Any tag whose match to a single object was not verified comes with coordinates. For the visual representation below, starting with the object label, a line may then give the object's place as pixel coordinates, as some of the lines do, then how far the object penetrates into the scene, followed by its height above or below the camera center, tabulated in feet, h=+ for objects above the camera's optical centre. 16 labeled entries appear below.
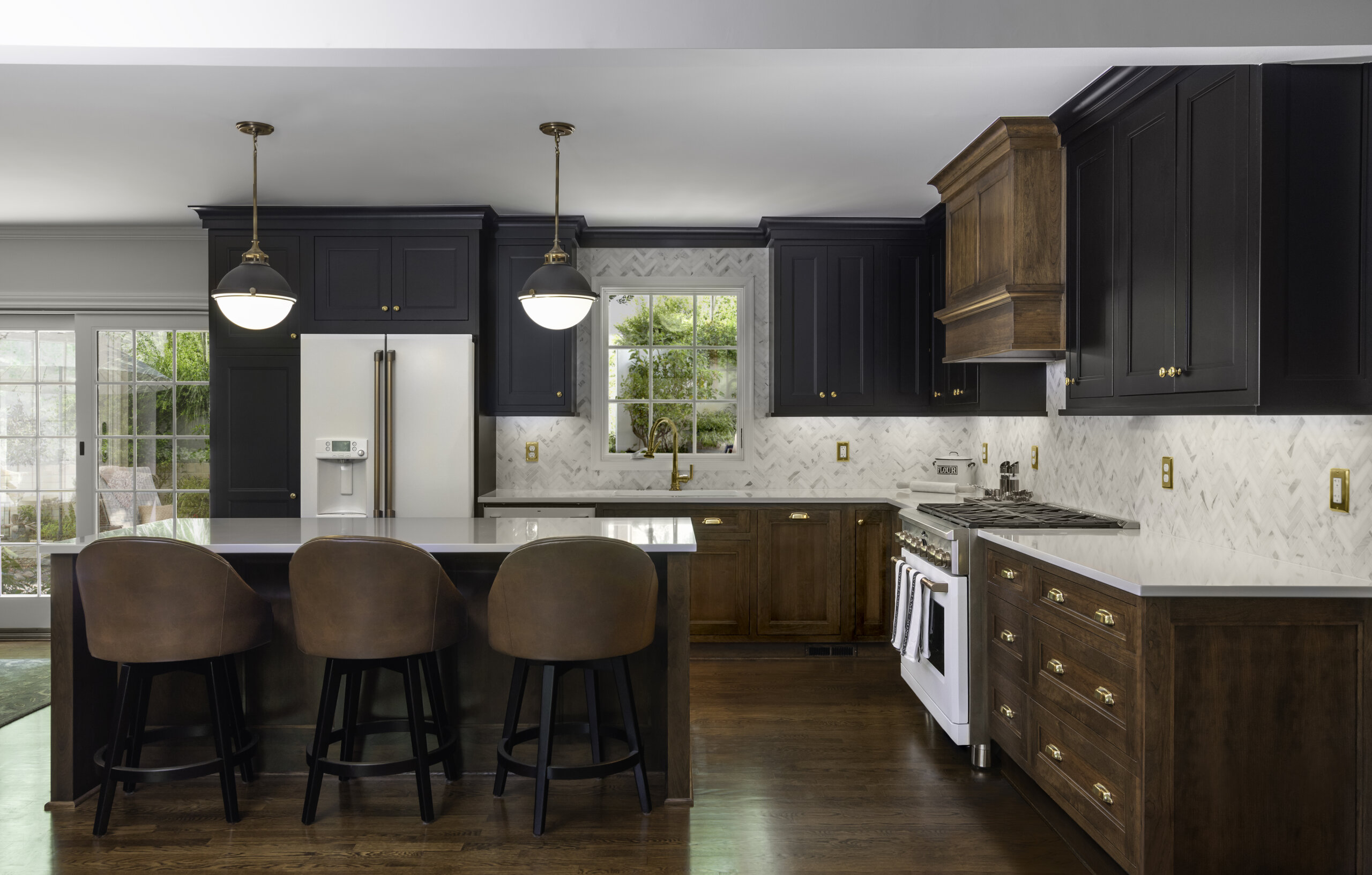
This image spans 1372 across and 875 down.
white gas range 10.82 -2.26
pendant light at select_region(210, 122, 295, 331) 11.01 +1.83
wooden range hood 11.21 +2.60
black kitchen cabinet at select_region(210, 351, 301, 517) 15.97 +0.10
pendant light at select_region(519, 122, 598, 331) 11.12 +1.86
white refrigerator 15.48 +0.27
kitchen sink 16.48 -1.08
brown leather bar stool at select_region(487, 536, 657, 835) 8.51 -1.71
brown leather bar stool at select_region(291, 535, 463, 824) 8.57 -1.81
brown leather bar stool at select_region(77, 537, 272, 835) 8.62 -1.84
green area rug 12.78 -3.99
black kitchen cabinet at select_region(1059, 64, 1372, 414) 7.27 +1.81
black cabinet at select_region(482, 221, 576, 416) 16.63 +1.74
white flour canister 16.42 -0.60
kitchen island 9.97 -2.88
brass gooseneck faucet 17.39 -0.23
